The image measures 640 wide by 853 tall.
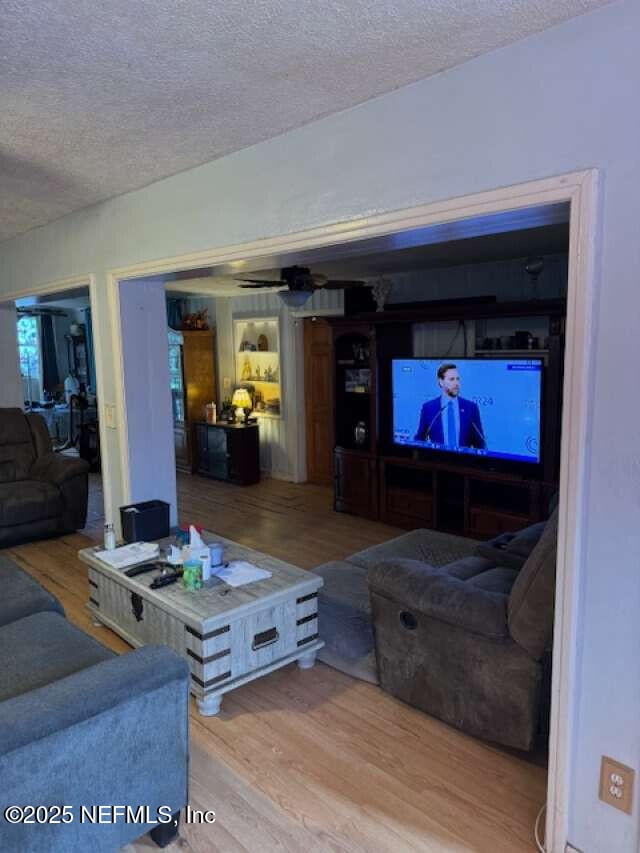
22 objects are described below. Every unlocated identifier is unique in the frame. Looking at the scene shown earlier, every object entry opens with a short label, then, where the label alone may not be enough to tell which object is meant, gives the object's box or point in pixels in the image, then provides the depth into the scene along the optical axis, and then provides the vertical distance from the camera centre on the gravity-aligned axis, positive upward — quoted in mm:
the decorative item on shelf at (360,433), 5562 -795
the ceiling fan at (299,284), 3844 +407
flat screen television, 4383 -483
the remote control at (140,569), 2908 -1053
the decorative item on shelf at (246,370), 7473 -262
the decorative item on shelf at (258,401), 7324 -635
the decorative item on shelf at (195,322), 7512 +343
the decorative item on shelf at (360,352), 5613 -53
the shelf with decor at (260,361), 7087 -152
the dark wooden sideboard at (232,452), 6879 -1187
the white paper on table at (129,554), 3035 -1044
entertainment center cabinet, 4293 -926
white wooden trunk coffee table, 2502 -1197
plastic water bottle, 3217 -991
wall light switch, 3721 -391
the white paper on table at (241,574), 2801 -1055
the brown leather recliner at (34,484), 4625 -1045
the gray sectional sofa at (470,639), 2119 -1131
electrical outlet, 1652 -1215
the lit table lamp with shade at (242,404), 7176 -650
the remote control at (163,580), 2760 -1051
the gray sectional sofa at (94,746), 1526 -1064
